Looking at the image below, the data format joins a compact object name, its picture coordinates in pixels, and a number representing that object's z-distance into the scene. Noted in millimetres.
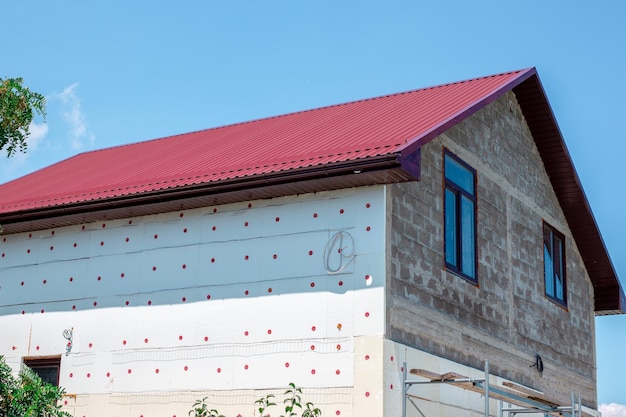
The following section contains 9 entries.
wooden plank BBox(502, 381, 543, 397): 16984
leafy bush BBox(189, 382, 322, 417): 13625
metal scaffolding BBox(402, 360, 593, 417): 14172
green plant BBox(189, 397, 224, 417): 14365
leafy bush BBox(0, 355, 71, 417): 12539
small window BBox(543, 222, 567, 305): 20000
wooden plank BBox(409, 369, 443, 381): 14227
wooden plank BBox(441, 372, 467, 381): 14445
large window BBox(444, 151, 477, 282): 16266
